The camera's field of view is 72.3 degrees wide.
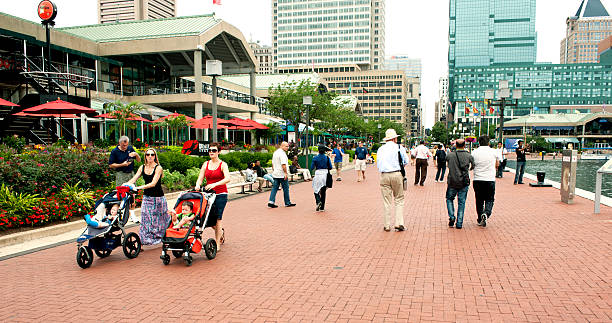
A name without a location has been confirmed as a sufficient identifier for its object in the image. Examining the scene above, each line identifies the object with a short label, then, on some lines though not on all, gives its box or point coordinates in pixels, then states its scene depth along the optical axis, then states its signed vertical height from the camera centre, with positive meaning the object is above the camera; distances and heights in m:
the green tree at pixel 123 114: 20.93 +1.11
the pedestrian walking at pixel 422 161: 17.28 -1.08
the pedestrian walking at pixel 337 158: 19.97 -1.08
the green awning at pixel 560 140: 74.88 -0.90
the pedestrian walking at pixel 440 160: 18.72 -1.14
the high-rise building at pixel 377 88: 157.62 +18.29
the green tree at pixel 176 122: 23.70 +0.80
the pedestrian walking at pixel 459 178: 8.42 -0.87
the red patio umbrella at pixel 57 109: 15.94 +1.04
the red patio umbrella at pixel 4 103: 14.23 +1.13
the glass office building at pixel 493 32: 168.00 +42.38
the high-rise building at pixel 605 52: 156.62 +32.28
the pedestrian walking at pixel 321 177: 10.83 -1.07
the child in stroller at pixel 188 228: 6.04 -1.36
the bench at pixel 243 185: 14.28 -1.69
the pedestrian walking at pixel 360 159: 19.83 -1.12
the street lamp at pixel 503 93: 20.62 +2.08
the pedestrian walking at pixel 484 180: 8.48 -0.91
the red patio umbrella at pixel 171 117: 24.42 +1.12
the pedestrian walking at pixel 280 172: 11.05 -0.98
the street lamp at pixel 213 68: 14.44 +2.34
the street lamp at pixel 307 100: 21.37 +1.81
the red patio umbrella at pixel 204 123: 24.23 +0.74
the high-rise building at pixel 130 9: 194.62 +59.43
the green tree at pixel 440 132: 109.25 +0.83
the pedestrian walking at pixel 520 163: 16.80 -1.13
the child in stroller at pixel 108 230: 6.09 -1.40
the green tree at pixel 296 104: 29.59 +2.26
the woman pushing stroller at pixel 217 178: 6.88 -0.70
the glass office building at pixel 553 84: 147.12 +18.30
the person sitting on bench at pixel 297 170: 18.39 -1.57
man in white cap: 8.17 -0.82
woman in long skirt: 6.76 -1.12
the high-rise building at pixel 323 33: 159.75 +39.79
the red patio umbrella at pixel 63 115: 16.85 +0.96
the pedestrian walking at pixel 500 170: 21.02 -1.77
